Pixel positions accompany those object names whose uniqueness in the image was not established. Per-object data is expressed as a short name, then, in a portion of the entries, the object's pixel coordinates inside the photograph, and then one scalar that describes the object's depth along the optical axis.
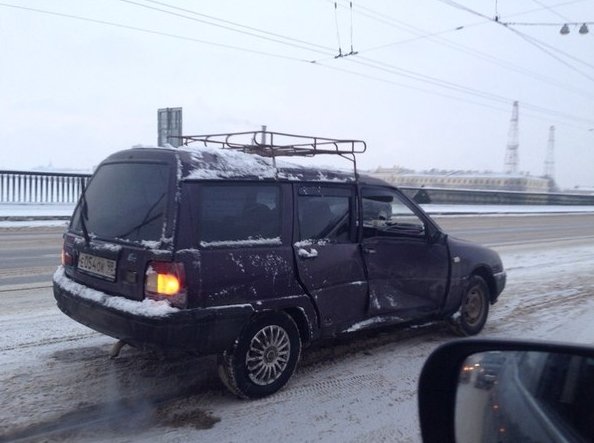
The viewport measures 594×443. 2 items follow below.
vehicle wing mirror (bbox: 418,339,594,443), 1.67
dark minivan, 4.01
